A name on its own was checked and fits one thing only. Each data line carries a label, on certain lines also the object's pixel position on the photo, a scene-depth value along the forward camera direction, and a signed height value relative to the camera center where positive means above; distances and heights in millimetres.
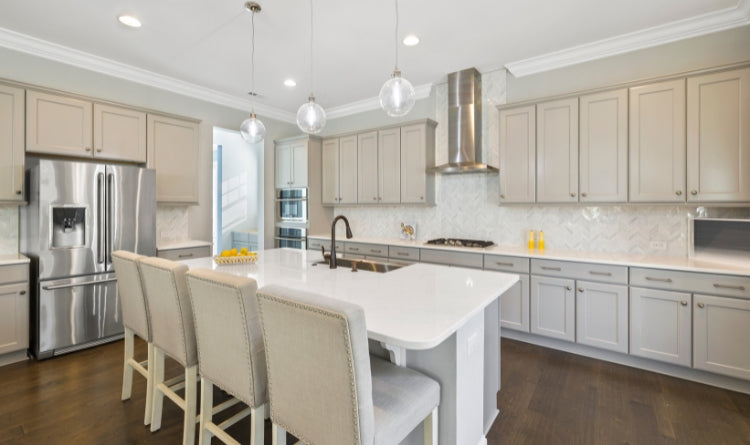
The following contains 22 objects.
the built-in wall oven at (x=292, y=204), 5156 +265
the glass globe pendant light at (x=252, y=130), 2816 +750
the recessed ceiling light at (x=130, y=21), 2820 +1659
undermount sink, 2423 -311
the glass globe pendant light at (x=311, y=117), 2482 +750
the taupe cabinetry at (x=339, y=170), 4934 +748
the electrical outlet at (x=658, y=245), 3110 -206
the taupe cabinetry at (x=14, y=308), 2824 -718
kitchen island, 1276 -366
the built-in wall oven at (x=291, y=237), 5160 -235
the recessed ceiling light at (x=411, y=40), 3137 +1675
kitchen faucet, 2355 -207
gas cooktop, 3812 -235
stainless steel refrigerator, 2961 -187
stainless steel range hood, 3906 +1144
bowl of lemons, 2471 -259
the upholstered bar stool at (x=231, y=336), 1373 -485
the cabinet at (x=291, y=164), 5105 +868
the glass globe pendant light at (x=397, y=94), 2102 +776
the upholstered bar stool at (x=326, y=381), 1047 -522
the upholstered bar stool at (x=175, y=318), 1744 -506
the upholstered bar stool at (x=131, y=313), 2053 -572
